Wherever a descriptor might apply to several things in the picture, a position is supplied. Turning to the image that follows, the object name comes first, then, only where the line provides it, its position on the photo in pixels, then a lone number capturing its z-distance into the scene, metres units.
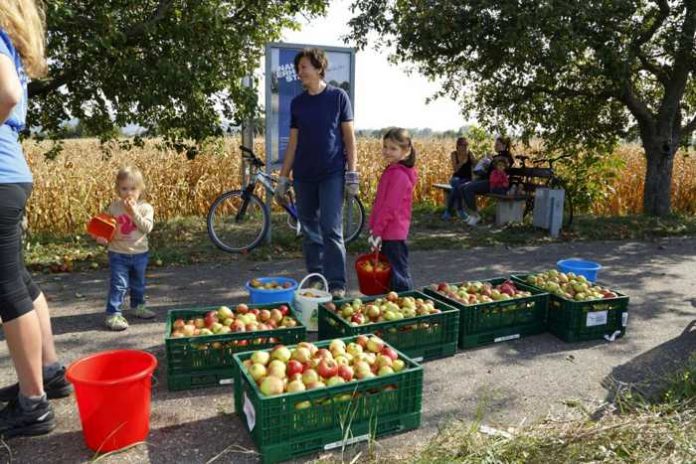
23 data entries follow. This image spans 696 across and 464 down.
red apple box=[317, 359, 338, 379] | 3.20
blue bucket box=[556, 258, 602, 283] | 5.78
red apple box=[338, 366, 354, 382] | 3.19
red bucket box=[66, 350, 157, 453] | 2.90
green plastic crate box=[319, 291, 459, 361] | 4.10
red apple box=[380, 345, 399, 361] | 3.47
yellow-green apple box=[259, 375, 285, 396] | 3.01
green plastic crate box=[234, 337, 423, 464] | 2.94
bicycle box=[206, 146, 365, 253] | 7.99
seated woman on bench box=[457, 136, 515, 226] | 10.58
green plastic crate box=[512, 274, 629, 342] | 4.76
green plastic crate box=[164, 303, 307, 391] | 3.74
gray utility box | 9.55
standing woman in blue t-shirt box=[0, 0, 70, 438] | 2.81
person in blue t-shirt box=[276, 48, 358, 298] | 5.25
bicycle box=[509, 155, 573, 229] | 10.30
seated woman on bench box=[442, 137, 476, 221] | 11.01
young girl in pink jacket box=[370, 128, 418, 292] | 5.32
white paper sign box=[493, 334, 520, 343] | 4.77
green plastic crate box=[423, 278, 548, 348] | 4.62
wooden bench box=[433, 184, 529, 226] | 10.37
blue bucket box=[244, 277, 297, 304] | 4.83
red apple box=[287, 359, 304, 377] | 3.19
